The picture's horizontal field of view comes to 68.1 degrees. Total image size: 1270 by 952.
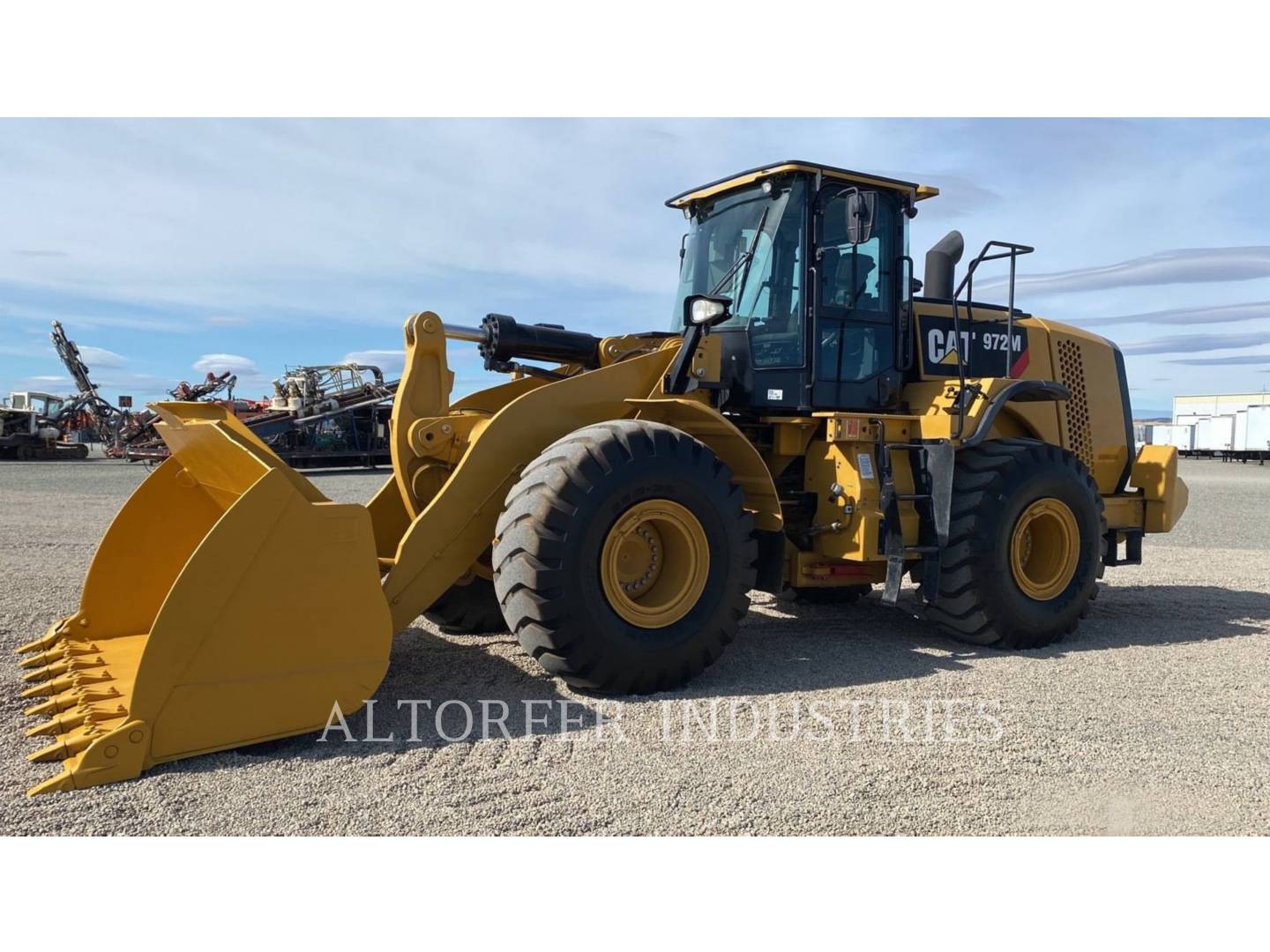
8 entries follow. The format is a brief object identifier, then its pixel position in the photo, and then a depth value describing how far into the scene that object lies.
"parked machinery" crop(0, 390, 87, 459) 33.78
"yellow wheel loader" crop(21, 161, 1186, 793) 4.10
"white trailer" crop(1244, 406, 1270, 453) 42.12
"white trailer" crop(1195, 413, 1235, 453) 45.03
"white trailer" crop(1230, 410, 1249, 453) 43.53
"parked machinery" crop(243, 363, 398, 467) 25.72
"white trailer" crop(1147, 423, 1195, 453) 48.38
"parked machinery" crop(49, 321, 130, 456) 35.56
